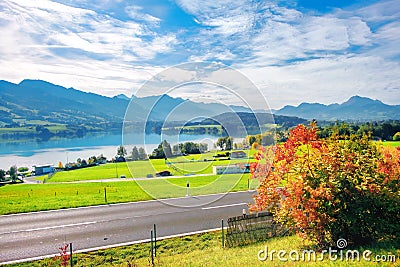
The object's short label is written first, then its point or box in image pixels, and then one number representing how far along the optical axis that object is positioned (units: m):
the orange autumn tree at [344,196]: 7.99
